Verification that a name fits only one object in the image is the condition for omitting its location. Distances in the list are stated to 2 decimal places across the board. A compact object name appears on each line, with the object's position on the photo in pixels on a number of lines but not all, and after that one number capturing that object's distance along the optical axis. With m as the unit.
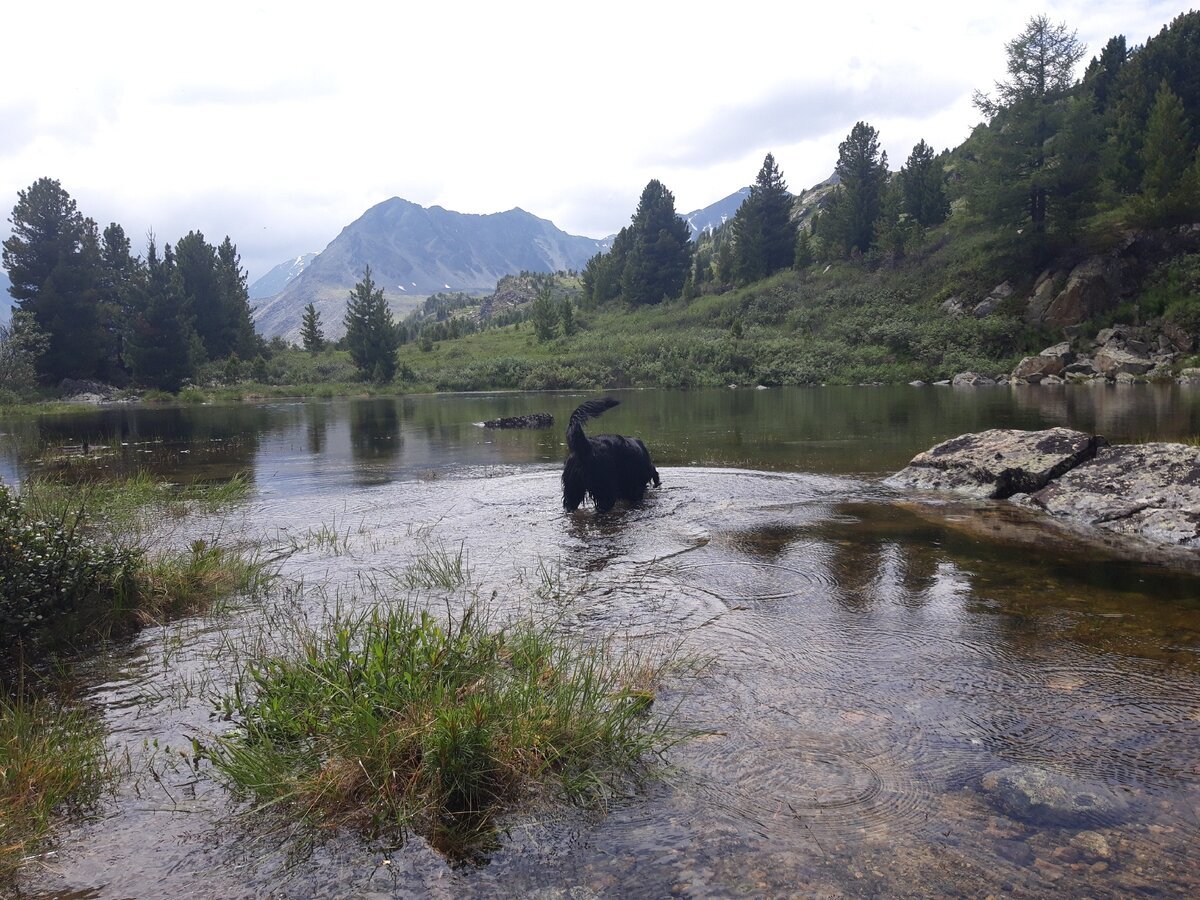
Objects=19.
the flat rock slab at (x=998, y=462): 11.13
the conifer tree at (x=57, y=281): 54.09
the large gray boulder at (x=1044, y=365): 41.75
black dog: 10.65
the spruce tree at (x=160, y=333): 54.59
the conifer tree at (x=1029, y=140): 52.66
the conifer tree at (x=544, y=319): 77.88
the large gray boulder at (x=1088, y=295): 47.19
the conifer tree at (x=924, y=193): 73.06
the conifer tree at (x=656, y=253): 89.06
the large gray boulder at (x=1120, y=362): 38.72
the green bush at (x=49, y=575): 5.47
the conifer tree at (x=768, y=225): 81.62
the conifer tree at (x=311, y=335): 82.12
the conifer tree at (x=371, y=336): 64.62
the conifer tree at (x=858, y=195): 75.06
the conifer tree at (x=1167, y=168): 46.44
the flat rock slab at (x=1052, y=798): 3.39
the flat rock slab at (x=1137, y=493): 8.64
